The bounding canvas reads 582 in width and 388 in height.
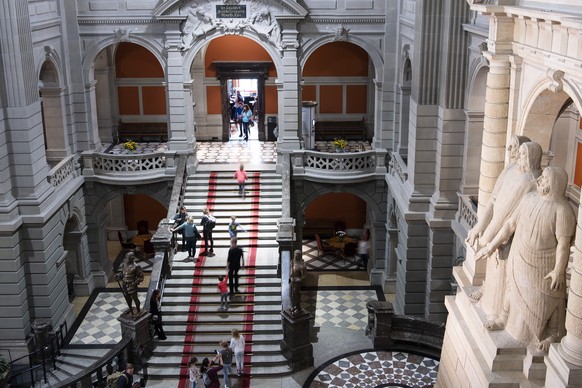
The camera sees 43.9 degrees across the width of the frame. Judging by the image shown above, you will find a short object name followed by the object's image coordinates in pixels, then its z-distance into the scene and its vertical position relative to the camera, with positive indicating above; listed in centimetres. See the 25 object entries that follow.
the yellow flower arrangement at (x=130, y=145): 2677 -345
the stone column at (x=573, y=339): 934 -381
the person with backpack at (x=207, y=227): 2130 -513
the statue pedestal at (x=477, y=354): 1055 -463
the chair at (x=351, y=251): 2812 -775
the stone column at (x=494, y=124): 1147 -122
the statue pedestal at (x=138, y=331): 1767 -680
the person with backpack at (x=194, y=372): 1616 -708
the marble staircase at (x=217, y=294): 1838 -664
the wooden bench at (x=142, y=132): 2920 -323
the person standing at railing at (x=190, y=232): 2097 -520
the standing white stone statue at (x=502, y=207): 1039 -234
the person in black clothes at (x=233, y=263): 1952 -570
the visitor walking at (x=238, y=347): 1705 -689
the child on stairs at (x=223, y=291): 1944 -639
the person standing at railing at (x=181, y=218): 2144 -489
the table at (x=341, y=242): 2842 -755
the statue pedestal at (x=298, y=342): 1777 -709
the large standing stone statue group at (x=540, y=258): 980 -293
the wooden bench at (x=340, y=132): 2912 -330
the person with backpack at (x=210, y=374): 1586 -700
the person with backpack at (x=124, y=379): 1527 -686
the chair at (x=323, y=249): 2864 -779
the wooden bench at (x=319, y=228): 3078 -750
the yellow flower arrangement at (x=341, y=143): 2667 -345
